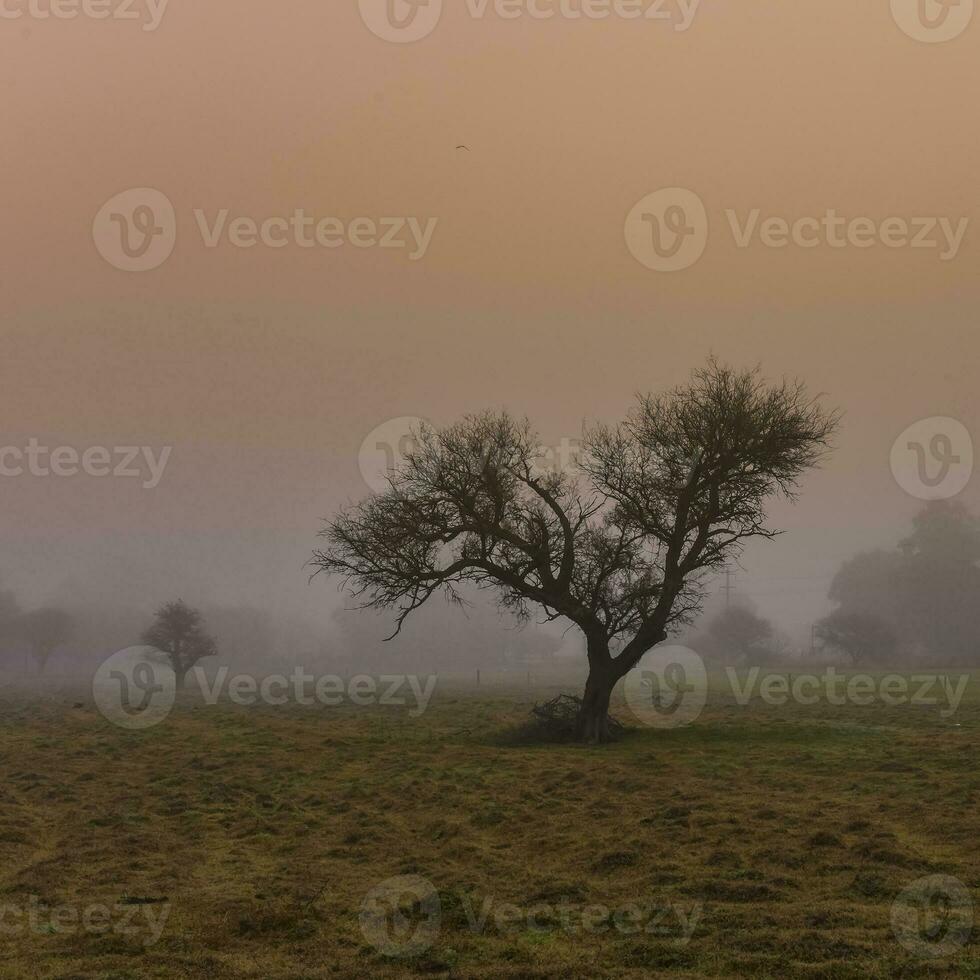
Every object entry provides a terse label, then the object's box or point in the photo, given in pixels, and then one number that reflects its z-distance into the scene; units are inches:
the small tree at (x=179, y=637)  3093.0
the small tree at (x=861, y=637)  4279.0
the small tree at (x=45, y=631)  5979.3
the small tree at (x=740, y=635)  5103.3
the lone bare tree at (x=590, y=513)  1248.8
